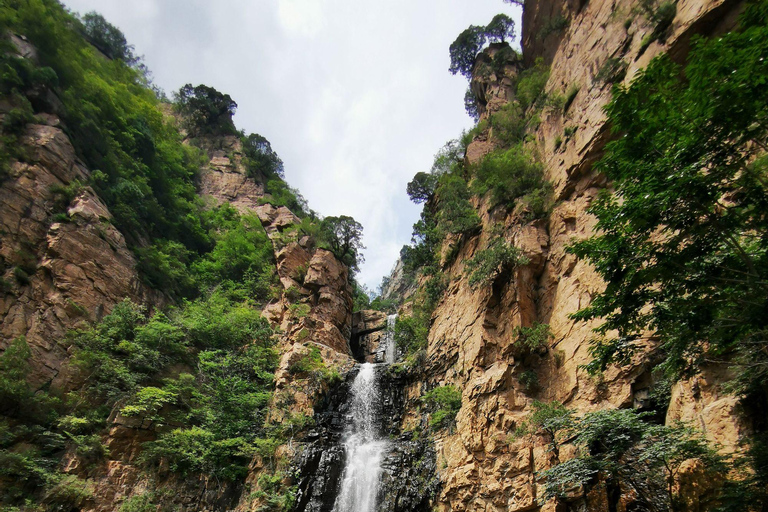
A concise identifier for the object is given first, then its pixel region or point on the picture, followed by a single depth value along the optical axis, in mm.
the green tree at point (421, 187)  28219
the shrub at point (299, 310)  24391
